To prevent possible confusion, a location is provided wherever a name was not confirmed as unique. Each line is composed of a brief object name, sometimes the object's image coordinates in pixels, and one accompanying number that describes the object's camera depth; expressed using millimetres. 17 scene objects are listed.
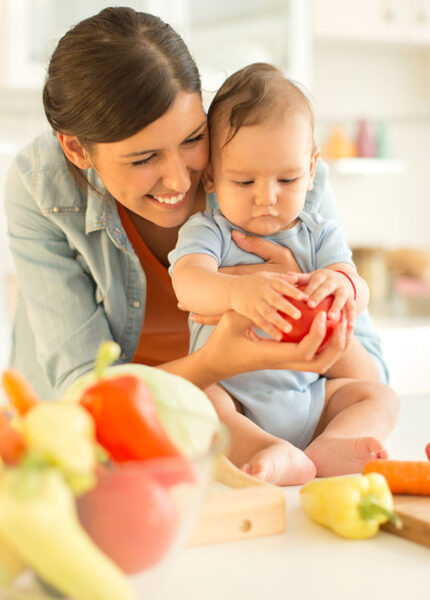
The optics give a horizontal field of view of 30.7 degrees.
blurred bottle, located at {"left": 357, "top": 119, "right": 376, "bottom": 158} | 4215
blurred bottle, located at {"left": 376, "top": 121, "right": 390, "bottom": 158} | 4250
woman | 1185
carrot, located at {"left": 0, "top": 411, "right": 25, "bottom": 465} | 521
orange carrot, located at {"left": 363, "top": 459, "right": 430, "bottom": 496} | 853
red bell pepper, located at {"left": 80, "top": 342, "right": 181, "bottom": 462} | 568
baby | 1119
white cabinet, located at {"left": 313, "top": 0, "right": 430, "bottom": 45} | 3879
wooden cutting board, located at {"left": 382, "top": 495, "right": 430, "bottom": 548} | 768
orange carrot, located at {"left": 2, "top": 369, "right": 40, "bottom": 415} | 603
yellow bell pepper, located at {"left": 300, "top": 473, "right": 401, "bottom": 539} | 771
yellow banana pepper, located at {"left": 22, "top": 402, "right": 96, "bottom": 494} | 486
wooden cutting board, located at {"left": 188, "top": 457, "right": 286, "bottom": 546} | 759
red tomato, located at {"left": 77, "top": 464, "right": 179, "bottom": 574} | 501
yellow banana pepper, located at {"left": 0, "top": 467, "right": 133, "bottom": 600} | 456
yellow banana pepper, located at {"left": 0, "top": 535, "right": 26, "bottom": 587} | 487
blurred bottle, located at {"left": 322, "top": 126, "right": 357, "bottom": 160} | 4164
